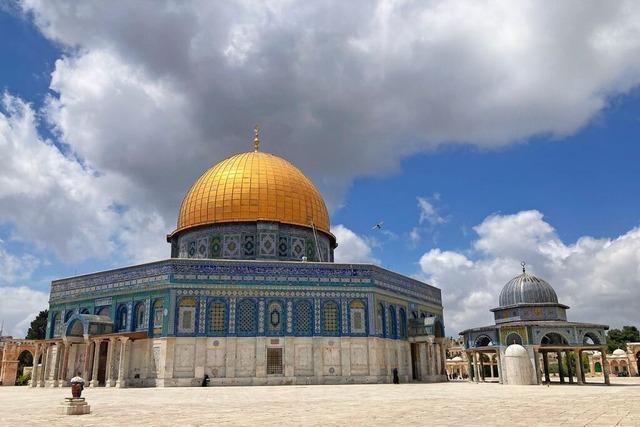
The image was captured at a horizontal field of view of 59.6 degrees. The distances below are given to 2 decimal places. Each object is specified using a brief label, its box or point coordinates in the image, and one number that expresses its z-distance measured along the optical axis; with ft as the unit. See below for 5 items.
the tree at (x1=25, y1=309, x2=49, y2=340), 175.22
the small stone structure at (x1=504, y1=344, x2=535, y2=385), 87.71
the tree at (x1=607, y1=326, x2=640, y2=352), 228.43
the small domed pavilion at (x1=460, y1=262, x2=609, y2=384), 98.45
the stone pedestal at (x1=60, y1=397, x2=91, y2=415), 38.24
